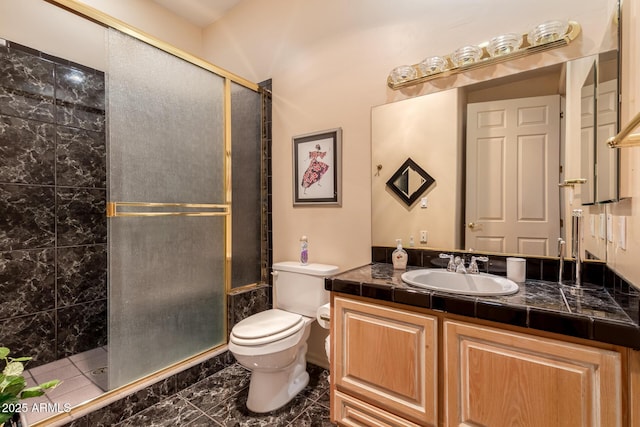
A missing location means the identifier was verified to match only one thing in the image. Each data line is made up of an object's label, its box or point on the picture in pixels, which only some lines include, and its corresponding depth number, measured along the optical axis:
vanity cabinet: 0.88
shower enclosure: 1.68
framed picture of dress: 2.12
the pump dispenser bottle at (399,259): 1.72
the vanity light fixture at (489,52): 1.37
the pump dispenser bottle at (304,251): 2.20
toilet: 1.65
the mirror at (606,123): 1.14
